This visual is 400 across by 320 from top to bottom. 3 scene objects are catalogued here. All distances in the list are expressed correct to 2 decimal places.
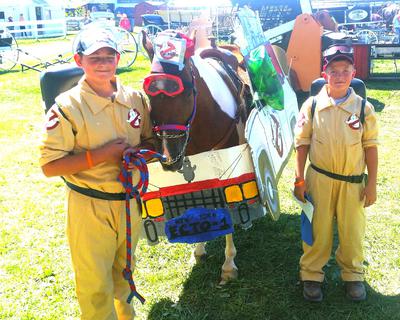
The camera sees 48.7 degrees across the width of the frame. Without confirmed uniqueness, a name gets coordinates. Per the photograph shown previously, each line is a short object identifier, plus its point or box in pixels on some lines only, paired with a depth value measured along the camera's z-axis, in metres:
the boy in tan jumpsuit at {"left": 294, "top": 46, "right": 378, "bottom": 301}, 2.85
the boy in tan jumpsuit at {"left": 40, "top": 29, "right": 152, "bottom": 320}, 2.18
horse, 2.50
